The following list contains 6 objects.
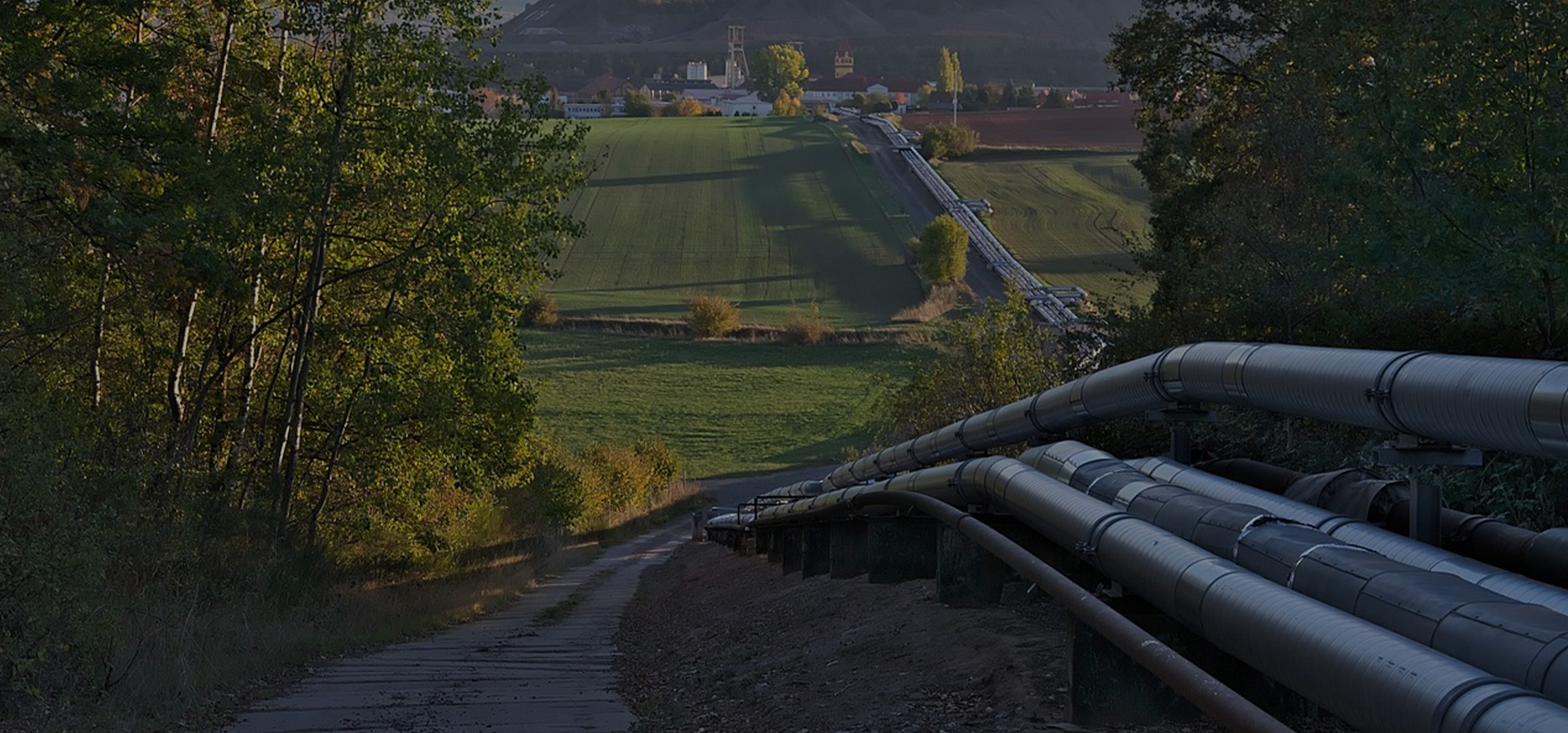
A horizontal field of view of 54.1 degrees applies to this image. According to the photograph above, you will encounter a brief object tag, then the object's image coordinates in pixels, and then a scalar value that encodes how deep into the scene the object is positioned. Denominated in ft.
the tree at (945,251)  284.00
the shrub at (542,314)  258.98
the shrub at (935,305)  266.57
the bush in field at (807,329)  256.32
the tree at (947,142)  415.64
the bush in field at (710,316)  260.83
